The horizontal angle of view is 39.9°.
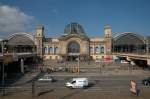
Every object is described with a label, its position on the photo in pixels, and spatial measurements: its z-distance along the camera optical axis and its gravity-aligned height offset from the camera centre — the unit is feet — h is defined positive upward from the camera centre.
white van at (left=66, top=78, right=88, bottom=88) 142.72 -20.87
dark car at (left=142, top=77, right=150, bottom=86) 151.43 -21.46
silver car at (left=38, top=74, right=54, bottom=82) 169.62 -21.16
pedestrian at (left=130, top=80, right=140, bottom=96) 117.60 -20.75
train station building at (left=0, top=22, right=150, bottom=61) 389.39 +18.05
